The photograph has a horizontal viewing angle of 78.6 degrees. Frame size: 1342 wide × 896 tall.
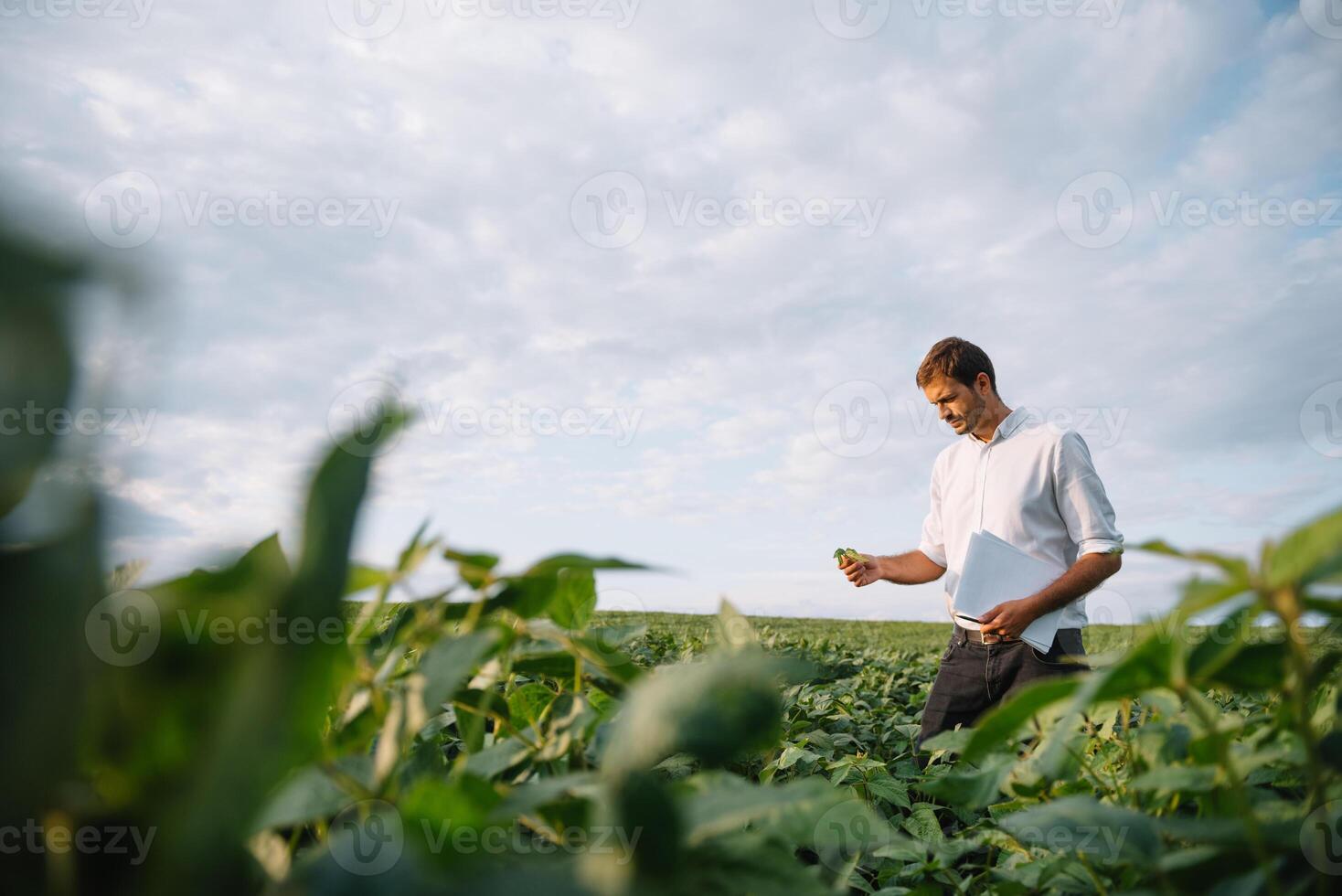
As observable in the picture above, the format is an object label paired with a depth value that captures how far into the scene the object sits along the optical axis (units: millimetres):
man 3701
